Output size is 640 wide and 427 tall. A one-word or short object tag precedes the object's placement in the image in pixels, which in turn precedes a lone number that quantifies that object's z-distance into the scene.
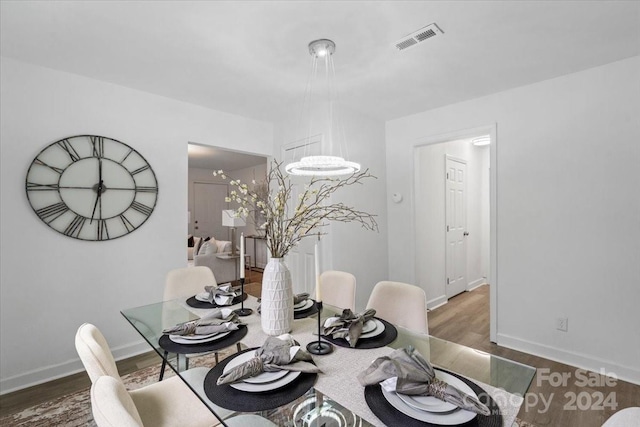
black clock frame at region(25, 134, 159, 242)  2.30
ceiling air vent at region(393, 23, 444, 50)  1.88
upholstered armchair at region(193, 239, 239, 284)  5.21
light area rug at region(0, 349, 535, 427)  1.82
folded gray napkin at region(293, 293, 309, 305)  1.77
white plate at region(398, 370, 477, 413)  0.81
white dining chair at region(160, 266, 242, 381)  2.20
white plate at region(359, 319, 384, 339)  1.34
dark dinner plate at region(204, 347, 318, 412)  0.90
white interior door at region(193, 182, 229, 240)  7.46
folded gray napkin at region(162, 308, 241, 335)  1.34
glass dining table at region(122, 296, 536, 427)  0.86
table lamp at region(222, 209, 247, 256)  5.29
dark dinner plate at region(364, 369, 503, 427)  0.79
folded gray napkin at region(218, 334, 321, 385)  0.98
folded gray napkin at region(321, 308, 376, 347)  1.30
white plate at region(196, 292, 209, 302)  1.90
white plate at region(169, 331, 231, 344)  1.29
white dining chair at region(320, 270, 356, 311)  2.07
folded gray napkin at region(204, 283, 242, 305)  1.83
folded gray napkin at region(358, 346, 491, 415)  0.82
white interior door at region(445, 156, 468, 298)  4.23
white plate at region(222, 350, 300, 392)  0.95
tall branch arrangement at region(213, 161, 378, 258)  1.38
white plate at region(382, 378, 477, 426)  0.78
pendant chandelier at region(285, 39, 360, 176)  2.00
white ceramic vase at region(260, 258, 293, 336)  1.38
